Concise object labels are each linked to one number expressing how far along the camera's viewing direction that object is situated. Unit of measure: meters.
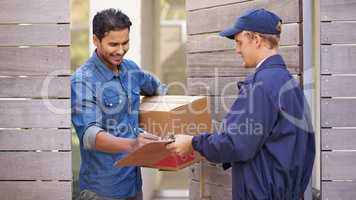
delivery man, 5.11
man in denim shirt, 6.29
